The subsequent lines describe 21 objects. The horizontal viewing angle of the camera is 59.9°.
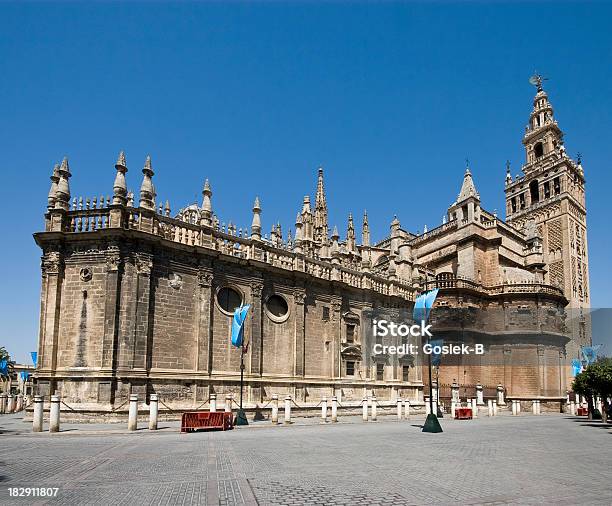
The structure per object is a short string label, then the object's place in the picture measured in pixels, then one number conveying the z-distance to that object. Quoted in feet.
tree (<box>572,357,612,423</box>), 100.94
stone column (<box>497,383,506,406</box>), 151.33
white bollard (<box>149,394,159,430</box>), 67.21
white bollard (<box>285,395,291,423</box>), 82.12
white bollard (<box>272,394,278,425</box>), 80.88
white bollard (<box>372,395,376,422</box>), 98.27
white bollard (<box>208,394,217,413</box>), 75.96
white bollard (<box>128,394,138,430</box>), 64.18
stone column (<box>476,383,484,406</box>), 145.38
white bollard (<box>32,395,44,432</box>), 61.41
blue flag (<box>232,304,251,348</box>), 86.93
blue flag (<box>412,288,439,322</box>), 87.85
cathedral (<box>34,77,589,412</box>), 79.77
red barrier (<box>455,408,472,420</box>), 113.50
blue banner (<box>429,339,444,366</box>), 136.56
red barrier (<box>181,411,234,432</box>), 65.57
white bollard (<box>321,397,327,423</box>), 88.79
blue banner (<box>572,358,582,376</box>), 158.01
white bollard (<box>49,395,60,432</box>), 61.77
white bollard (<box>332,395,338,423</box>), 89.40
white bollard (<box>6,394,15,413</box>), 107.14
